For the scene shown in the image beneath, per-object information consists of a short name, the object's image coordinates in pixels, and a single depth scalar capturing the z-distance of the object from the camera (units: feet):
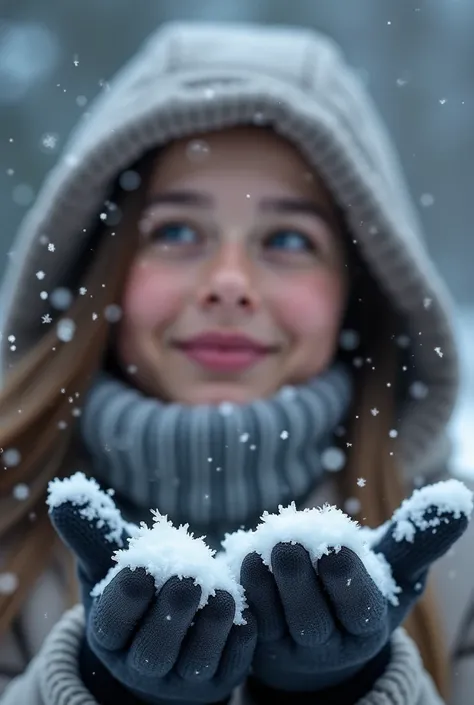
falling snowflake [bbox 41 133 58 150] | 4.11
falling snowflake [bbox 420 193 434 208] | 12.67
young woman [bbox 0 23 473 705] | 2.96
